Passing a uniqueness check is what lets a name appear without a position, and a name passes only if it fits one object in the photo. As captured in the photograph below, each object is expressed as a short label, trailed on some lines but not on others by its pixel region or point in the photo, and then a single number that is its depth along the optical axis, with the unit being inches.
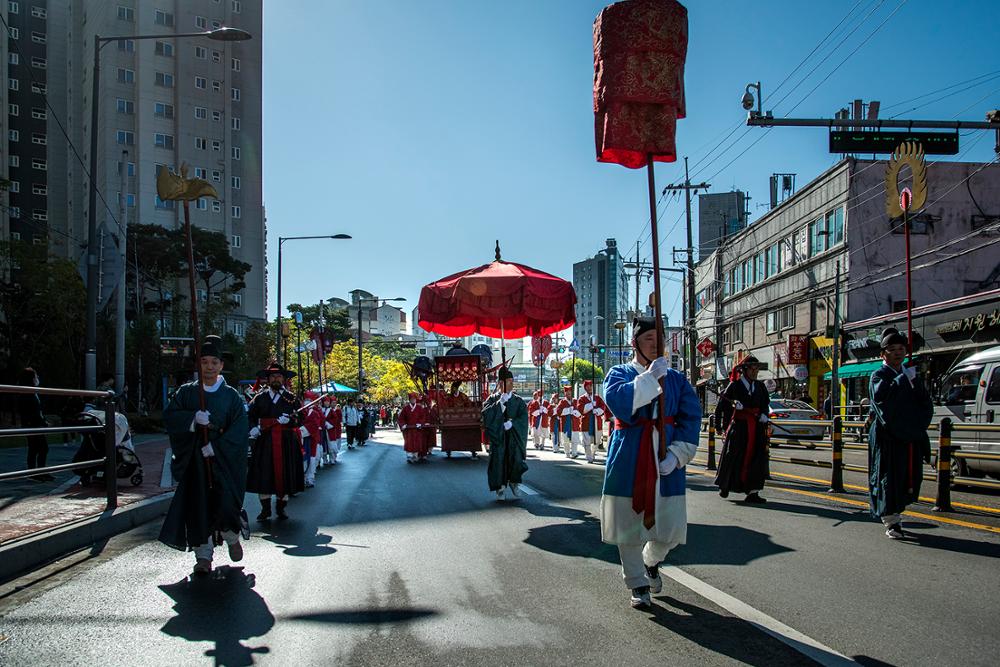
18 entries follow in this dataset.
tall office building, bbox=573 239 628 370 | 6171.3
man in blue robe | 194.2
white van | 453.4
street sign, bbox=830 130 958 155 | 619.8
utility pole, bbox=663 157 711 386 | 1471.5
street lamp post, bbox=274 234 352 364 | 1258.4
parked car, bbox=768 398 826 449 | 932.0
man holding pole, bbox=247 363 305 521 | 363.6
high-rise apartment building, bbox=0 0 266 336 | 2380.7
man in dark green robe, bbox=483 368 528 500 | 420.5
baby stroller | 429.4
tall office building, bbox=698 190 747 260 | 2455.7
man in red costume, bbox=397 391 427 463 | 771.3
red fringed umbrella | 454.0
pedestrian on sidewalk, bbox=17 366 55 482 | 474.3
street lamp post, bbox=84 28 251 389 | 583.8
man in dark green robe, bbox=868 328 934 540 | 279.7
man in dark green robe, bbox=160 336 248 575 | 239.0
